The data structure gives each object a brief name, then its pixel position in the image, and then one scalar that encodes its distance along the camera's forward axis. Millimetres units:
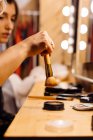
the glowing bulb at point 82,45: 2164
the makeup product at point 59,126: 786
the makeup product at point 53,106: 1077
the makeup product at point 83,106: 1080
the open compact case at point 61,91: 1501
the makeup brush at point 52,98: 1328
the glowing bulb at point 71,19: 2480
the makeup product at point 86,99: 1238
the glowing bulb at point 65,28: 2959
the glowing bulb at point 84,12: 2181
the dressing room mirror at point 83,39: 2031
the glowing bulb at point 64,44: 2930
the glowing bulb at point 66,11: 2903
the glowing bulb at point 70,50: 2582
